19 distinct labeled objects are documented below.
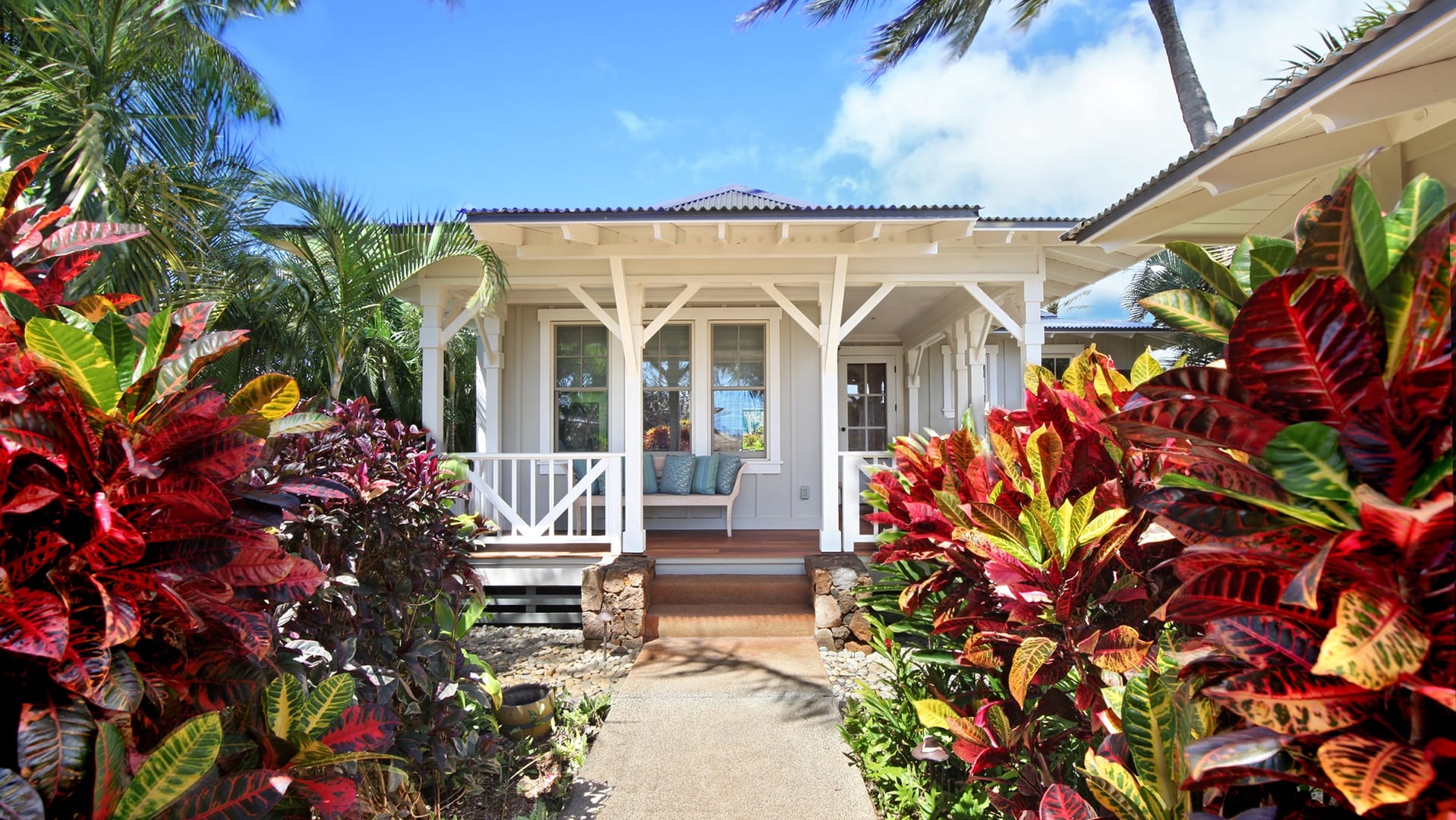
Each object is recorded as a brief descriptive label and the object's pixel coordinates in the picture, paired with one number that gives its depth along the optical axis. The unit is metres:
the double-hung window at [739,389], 8.53
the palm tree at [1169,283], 12.14
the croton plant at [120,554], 1.03
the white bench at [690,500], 7.34
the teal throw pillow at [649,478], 7.92
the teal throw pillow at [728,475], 7.70
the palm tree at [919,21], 12.30
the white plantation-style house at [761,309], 3.37
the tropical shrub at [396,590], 2.28
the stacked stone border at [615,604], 5.50
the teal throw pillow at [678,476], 7.86
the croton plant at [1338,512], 0.75
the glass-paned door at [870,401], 11.78
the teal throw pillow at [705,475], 7.83
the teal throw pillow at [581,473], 8.03
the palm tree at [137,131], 4.46
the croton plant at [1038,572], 1.74
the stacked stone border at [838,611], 5.46
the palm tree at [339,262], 5.87
